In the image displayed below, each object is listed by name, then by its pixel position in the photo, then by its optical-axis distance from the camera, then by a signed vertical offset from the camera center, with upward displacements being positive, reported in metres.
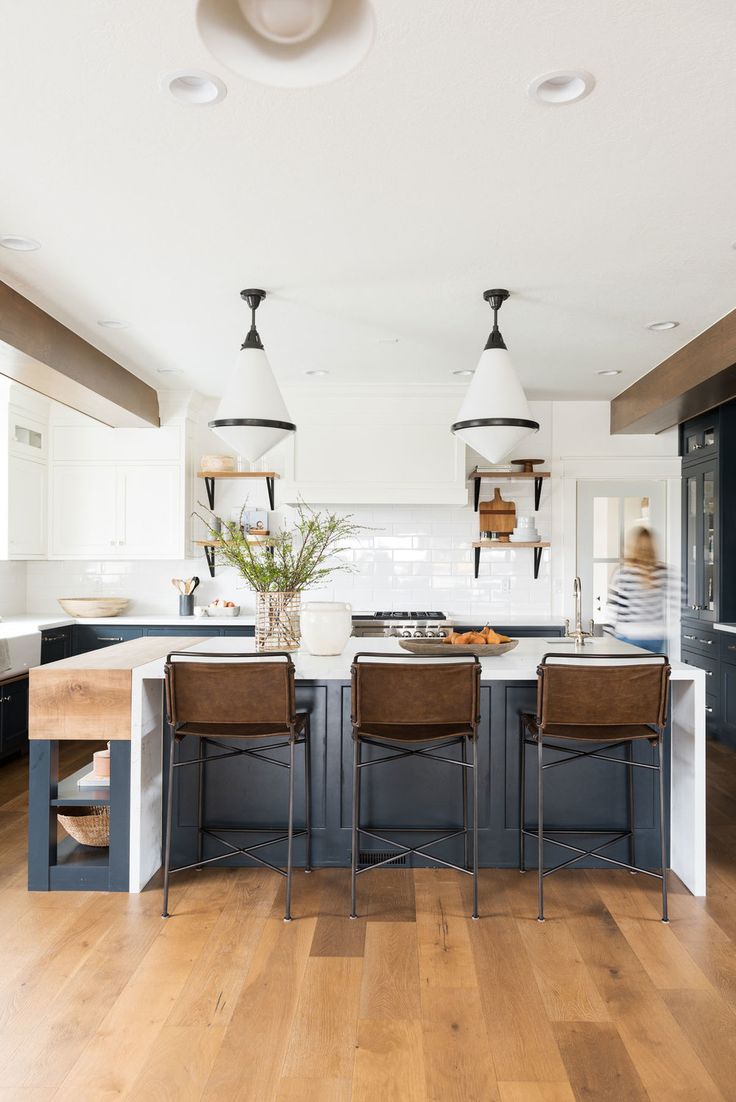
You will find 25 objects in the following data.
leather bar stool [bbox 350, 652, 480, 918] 3.05 -0.55
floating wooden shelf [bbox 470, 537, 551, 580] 6.33 +0.04
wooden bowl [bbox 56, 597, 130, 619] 6.29 -0.45
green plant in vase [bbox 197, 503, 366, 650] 3.80 -0.19
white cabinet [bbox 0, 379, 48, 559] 5.78 +0.56
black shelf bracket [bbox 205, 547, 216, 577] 6.57 -0.06
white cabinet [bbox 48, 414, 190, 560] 6.36 +0.45
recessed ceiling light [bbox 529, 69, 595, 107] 2.22 +1.29
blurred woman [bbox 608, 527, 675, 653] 6.65 -0.36
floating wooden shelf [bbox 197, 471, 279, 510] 6.36 +0.58
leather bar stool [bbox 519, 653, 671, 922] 3.06 -0.56
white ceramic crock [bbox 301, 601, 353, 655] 3.63 -0.34
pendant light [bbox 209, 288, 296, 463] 3.75 +0.64
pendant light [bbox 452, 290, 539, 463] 3.66 +0.63
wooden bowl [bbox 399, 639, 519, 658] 3.50 -0.42
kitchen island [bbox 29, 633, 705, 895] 3.48 -1.02
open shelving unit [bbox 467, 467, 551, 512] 6.23 +0.57
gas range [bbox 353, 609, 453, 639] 5.86 -0.52
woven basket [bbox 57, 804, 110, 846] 3.45 -1.18
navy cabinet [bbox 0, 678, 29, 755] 5.18 -1.09
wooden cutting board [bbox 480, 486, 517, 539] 6.46 +0.25
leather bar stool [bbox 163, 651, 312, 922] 3.06 -0.56
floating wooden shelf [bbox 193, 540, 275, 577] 6.35 +0.03
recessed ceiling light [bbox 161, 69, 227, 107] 2.23 +1.29
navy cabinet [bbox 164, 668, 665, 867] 3.49 -1.05
